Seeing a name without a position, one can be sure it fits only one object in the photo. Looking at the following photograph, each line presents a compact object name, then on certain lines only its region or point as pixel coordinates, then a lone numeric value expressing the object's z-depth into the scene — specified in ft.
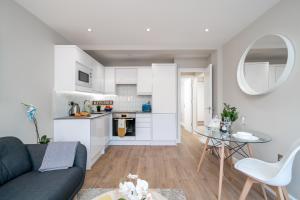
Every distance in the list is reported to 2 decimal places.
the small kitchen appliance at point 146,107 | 15.43
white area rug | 6.73
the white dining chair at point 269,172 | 4.92
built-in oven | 14.19
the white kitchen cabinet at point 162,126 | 14.33
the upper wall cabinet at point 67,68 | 9.52
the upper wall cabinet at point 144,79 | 15.08
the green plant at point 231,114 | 8.14
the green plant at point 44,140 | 7.49
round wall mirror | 6.53
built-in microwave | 9.95
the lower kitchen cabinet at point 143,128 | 14.39
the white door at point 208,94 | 13.00
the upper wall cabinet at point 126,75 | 15.35
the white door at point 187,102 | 21.46
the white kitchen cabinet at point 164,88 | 14.38
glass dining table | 6.52
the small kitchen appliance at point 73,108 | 11.02
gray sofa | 4.41
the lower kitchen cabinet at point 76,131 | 9.34
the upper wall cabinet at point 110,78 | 15.30
